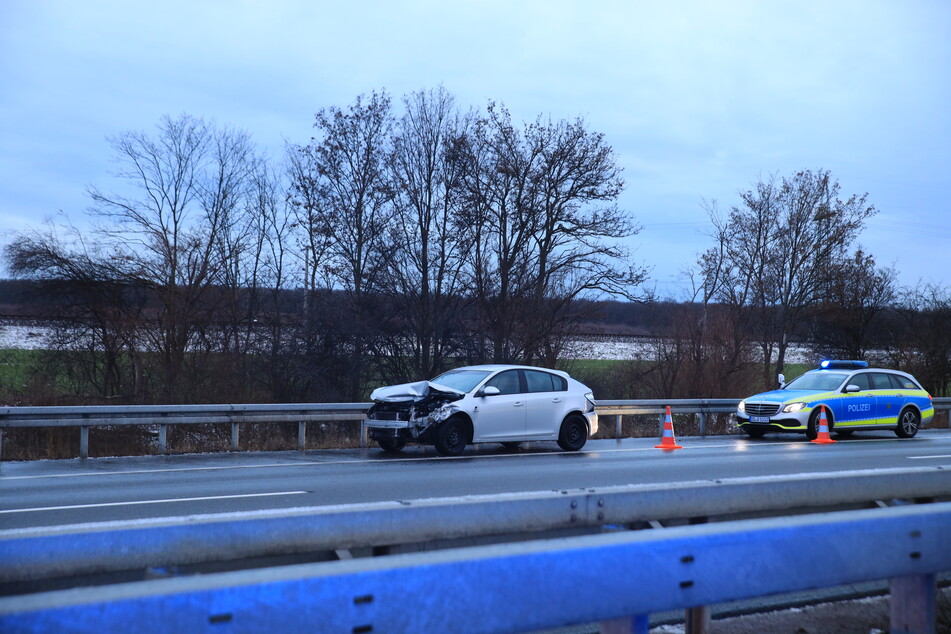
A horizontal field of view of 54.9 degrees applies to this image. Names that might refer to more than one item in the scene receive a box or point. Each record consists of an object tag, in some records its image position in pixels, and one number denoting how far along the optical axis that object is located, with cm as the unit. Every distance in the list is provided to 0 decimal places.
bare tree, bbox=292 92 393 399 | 3347
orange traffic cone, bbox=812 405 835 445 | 1981
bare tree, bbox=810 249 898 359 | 4266
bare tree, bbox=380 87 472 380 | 3253
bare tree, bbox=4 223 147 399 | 2878
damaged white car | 1580
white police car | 2031
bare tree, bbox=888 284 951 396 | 3759
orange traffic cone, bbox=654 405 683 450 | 1834
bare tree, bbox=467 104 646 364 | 3378
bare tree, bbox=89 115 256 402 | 2939
